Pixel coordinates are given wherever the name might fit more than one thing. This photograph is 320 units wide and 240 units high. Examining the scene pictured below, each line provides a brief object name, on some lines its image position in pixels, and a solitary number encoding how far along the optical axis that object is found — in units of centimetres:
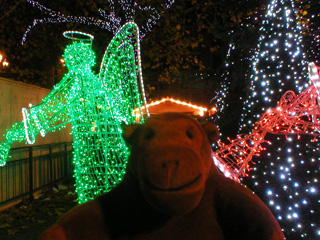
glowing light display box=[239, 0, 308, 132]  454
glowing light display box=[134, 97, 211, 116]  1678
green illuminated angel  416
